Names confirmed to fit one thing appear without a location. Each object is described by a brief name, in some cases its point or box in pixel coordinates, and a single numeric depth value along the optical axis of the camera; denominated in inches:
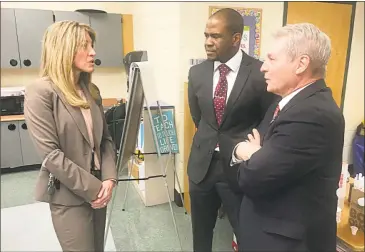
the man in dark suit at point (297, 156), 30.4
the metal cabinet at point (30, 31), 65.9
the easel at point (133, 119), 60.1
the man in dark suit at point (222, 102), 51.6
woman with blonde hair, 39.9
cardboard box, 29.9
